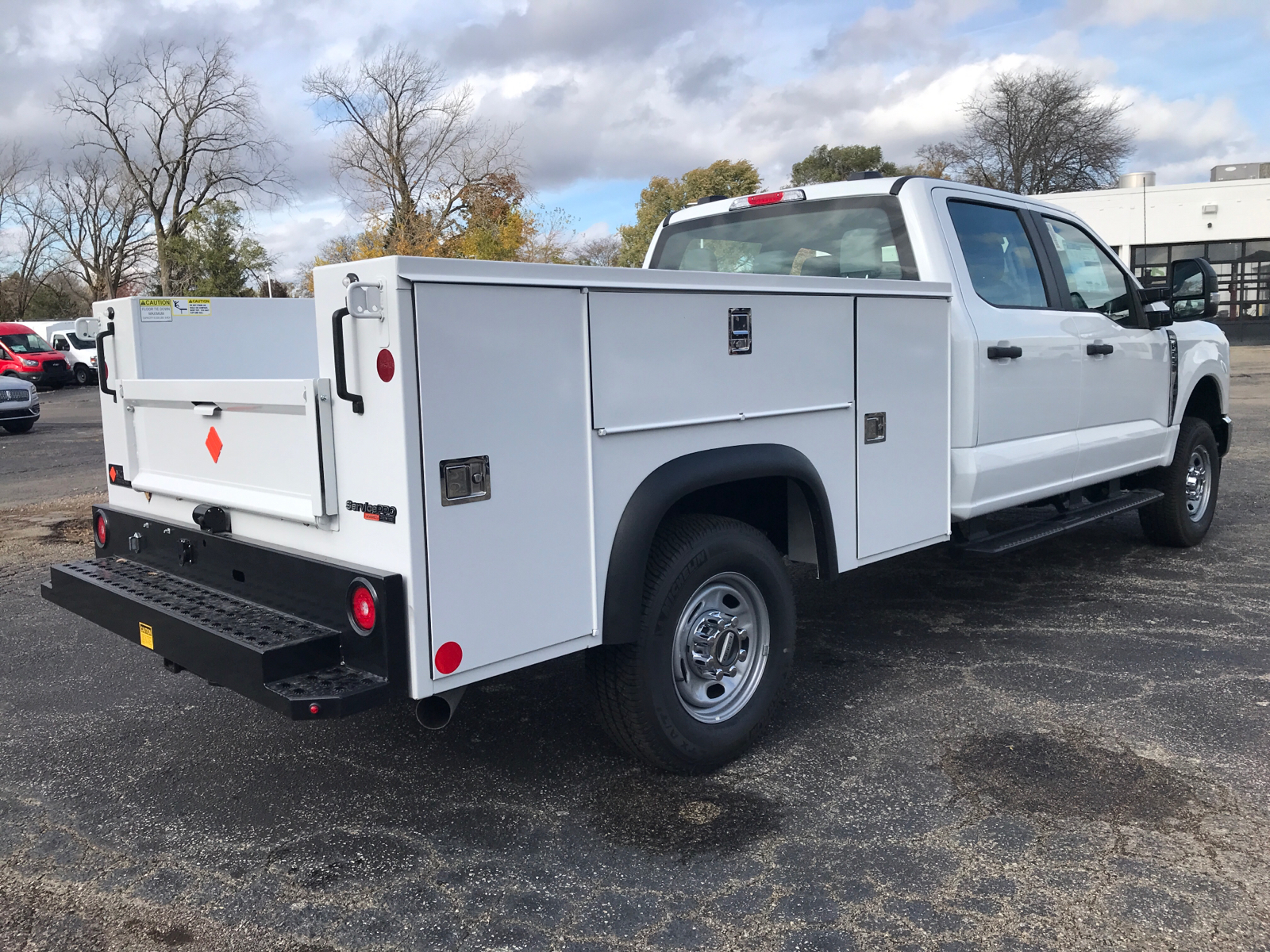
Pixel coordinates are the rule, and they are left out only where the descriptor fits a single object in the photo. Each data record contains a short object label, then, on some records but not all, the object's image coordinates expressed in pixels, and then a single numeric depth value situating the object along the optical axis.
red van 32.28
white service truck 2.89
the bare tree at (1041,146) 49.00
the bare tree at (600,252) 39.23
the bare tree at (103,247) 57.38
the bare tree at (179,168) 49.09
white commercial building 34.06
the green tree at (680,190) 44.44
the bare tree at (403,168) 33.47
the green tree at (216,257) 45.56
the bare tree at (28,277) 58.97
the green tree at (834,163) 57.09
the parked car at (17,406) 18.55
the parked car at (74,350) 35.56
